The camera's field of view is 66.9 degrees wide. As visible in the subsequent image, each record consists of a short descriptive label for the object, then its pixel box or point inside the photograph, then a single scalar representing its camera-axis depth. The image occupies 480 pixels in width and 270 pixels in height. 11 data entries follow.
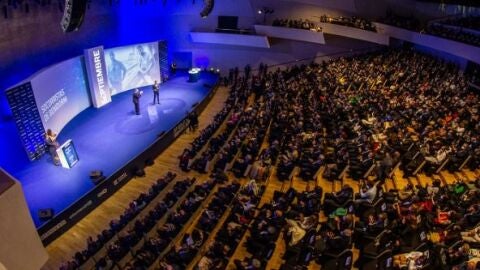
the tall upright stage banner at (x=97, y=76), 15.47
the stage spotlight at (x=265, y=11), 22.78
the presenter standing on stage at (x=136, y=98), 15.62
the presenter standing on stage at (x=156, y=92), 17.14
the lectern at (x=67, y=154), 11.26
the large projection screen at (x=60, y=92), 12.20
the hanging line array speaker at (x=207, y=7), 12.96
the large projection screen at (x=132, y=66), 17.62
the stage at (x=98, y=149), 10.03
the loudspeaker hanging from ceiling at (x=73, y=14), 7.11
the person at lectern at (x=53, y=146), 11.66
